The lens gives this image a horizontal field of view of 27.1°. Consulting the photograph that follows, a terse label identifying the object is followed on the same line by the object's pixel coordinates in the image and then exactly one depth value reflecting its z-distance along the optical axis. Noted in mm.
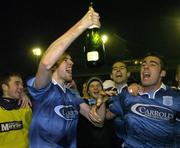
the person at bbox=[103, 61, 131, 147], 6871
